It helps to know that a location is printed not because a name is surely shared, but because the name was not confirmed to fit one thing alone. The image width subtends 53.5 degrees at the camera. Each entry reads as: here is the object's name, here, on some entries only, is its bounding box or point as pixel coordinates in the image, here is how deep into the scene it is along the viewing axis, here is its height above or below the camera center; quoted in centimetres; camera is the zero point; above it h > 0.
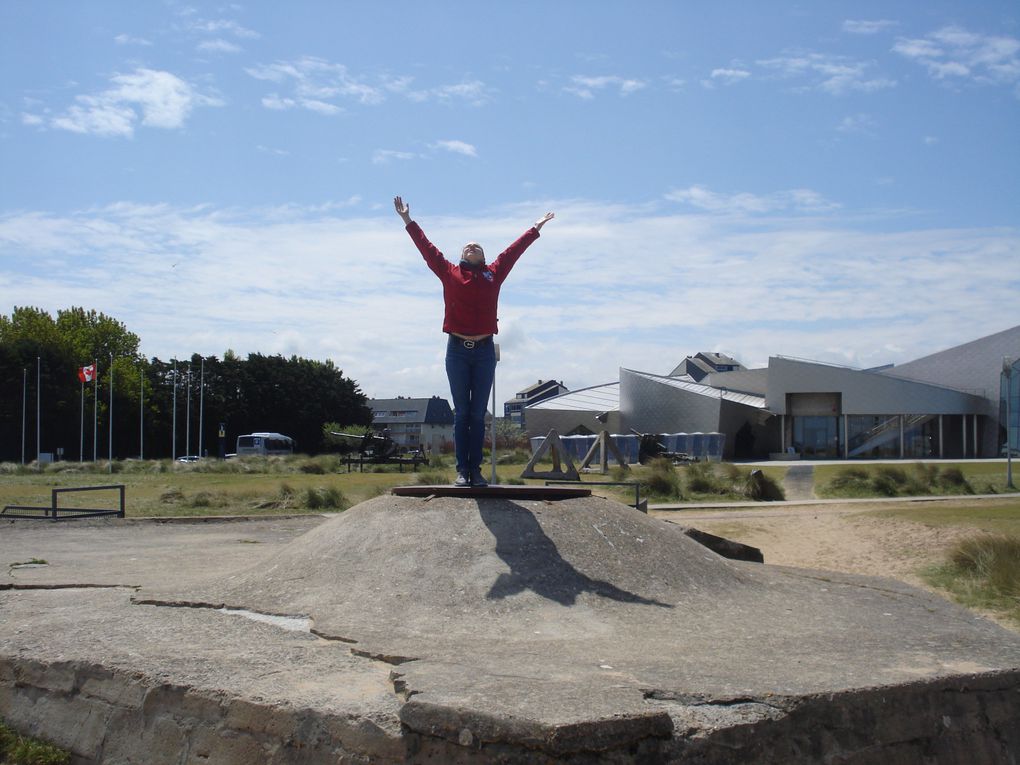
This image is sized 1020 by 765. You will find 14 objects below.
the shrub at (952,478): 2922 -162
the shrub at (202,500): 2161 -163
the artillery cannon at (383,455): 4369 -137
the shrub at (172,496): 2292 -166
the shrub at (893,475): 2923 -153
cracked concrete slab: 394 -115
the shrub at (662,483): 2633 -157
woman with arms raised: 775 +76
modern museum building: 6028 +96
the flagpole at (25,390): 6122 +218
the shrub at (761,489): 2659 -175
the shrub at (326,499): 2108 -160
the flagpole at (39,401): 6081 +148
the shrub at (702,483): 2764 -164
